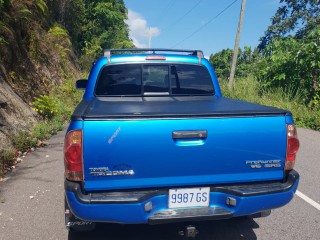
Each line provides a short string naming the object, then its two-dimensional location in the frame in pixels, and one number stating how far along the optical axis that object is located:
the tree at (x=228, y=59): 30.37
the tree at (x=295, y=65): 9.09
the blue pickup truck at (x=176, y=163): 1.94
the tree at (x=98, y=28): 16.13
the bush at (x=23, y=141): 4.95
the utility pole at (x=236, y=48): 13.25
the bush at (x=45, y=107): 6.92
